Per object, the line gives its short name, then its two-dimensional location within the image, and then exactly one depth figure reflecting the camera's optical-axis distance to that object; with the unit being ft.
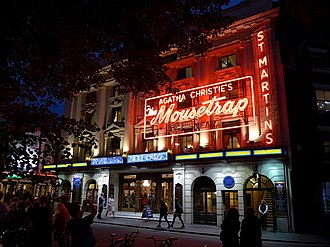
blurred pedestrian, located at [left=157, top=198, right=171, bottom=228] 59.54
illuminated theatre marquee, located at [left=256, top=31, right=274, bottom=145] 61.11
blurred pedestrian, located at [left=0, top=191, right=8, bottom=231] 24.21
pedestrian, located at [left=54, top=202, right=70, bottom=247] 28.04
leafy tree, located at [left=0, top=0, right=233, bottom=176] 22.24
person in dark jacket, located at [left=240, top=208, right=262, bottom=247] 19.77
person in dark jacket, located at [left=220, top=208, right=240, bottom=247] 20.42
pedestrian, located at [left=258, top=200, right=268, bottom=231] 53.31
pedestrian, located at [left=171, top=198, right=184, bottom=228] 59.82
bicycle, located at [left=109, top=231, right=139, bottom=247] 31.32
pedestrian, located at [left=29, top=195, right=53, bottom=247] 22.03
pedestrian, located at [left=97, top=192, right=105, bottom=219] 75.59
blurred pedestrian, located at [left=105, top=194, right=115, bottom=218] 78.30
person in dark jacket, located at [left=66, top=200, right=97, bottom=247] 18.93
